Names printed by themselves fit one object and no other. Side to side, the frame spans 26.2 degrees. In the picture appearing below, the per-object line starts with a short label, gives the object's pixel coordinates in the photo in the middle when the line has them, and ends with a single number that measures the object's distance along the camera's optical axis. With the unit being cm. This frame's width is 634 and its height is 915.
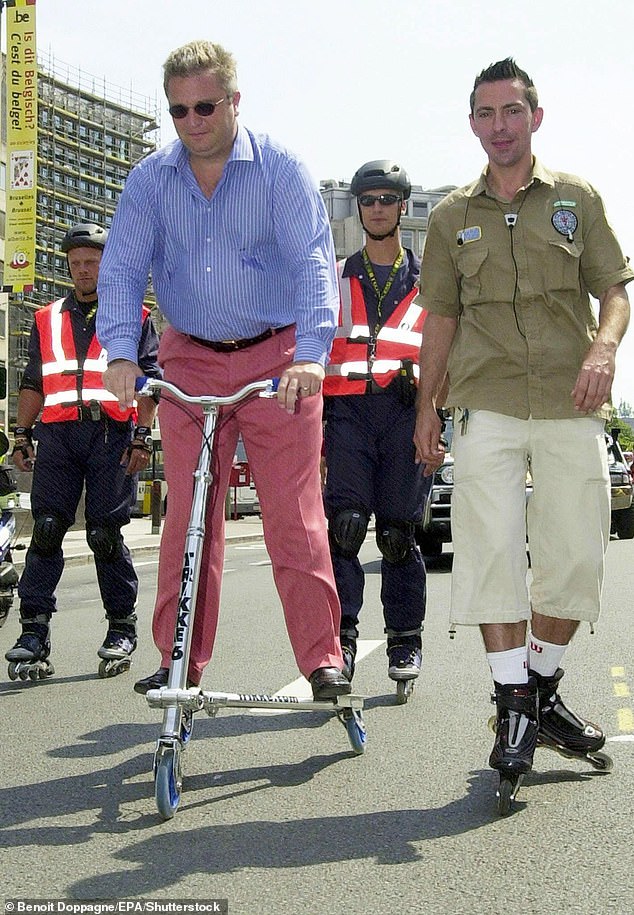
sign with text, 3166
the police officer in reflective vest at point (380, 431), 561
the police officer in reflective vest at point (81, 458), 632
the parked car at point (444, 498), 1486
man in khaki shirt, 400
